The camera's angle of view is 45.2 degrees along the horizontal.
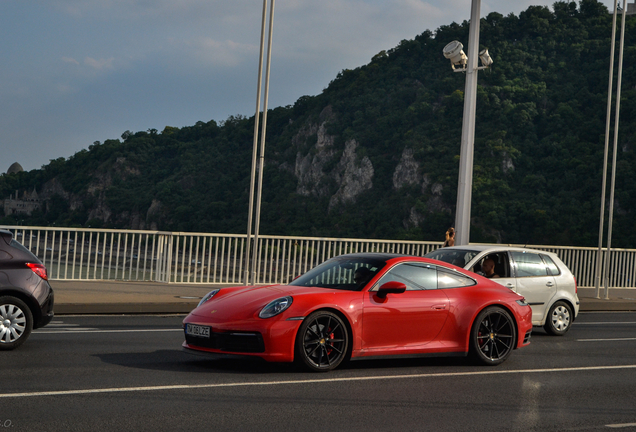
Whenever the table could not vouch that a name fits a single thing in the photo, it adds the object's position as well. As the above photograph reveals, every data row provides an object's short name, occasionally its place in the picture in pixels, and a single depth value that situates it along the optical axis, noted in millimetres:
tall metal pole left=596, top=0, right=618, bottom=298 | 21811
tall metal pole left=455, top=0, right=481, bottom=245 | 18844
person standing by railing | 18781
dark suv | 9070
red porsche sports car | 8062
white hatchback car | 12883
